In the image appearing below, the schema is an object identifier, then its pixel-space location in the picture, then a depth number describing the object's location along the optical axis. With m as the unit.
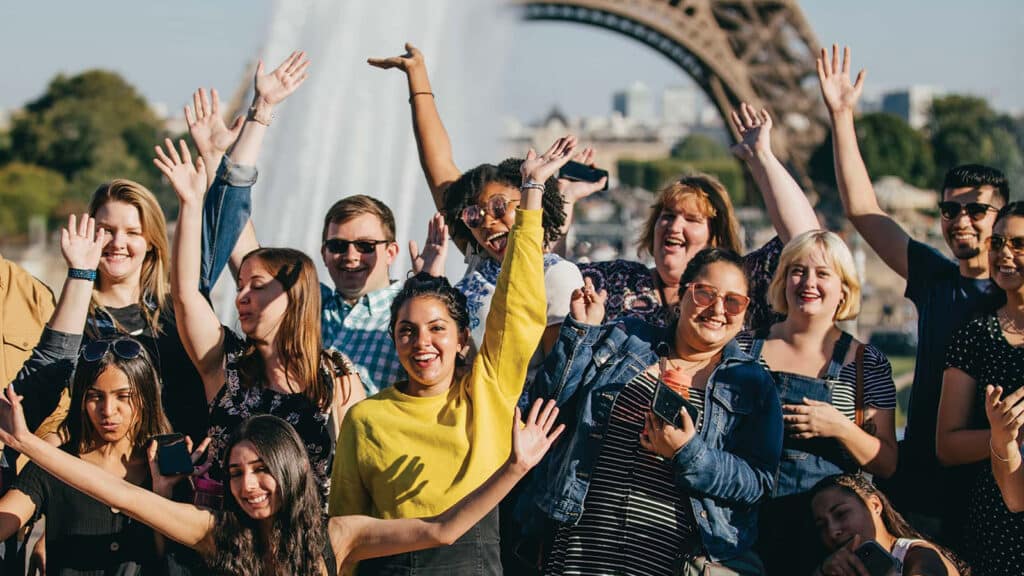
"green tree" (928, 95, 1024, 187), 48.45
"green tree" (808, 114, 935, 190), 48.31
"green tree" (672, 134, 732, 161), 95.29
